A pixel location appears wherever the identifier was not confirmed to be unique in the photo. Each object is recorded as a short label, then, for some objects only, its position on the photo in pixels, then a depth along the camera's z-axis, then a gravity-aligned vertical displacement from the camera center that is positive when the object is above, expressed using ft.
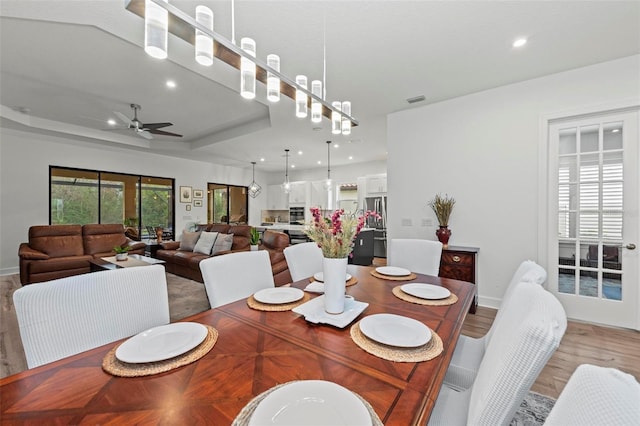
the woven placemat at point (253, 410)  2.06 -1.66
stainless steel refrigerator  21.18 -1.01
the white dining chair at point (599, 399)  1.41 -1.07
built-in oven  29.12 -0.51
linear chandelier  3.35 +2.53
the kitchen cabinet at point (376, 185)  22.00 +2.24
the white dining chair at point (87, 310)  3.22 -1.42
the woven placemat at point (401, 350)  3.00 -1.67
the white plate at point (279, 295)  4.65 -1.59
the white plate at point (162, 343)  2.86 -1.60
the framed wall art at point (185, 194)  24.10 +1.43
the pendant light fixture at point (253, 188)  24.11 +2.05
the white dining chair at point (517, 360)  2.23 -1.32
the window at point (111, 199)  18.33 +0.77
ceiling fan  12.40 +4.15
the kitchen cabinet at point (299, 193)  28.36 +1.93
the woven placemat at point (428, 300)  4.74 -1.65
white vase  4.07 -1.13
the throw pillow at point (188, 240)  16.91 -2.00
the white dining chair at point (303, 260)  7.04 -1.38
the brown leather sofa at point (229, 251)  12.56 -2.58
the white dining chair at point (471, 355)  4.04 -2.58
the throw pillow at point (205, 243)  15.76 -2.03
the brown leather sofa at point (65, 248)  13.34 -2.31
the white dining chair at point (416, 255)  7.89 -1.37
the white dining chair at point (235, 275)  5.15 -1.41
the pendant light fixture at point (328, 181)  19.77 +2.39
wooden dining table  2.15 -1.68
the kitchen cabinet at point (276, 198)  30.55 +1.45
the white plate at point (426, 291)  4.99 -1.60
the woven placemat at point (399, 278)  6.40 -1.64
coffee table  12.46 -2.74
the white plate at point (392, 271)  6.62 -1.57
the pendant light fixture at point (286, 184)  21.86 +2.36
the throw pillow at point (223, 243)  15.60 -1.99
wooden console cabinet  10.05 -2.05
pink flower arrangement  4.02 -0.33
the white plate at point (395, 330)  3.26 -1.61
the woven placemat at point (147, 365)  2.66 -1.66
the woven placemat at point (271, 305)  4.39 -1.64
